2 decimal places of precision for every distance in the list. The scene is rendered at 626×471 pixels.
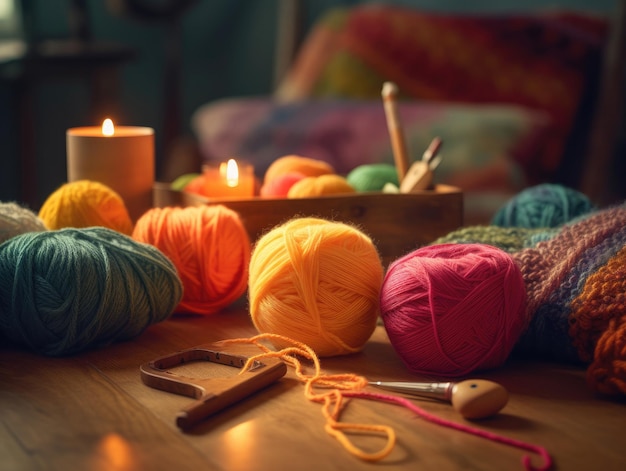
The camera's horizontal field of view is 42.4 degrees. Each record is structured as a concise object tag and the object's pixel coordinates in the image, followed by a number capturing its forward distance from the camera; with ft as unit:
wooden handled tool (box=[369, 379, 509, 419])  2.27
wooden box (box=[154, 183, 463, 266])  3.63
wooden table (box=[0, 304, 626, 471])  2.04
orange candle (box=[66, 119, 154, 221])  3.85
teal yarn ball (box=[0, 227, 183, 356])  2.76
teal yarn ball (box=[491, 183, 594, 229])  3.64
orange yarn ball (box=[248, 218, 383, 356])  2.72
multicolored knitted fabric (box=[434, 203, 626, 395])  2.50
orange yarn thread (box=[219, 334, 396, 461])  2.12
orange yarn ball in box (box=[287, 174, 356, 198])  3.76
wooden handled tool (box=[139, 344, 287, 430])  2.24
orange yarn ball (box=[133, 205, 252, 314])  3.29
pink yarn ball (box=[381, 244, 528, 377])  2.56
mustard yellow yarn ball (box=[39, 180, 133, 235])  3.45
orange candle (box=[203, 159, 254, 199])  3.86
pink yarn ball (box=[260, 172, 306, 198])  3.89
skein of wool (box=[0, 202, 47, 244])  3.12
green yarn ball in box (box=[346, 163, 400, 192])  4.13
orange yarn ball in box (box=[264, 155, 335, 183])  4.05
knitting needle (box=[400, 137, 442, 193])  3.93
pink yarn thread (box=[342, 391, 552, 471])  2.03
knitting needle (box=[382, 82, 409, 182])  4.12
